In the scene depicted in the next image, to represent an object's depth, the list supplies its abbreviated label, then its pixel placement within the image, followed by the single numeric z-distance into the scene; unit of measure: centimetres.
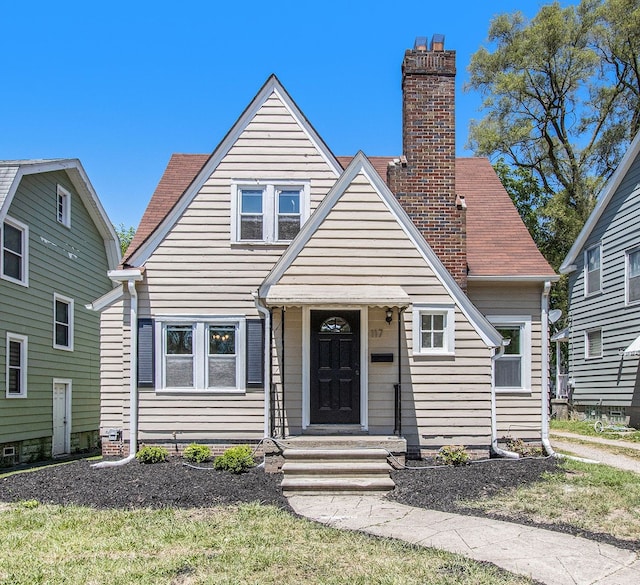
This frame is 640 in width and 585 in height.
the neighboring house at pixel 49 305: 1426
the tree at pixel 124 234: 4766
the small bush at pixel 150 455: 1088
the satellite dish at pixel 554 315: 1699
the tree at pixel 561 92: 2695
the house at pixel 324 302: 1110
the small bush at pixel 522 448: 1155
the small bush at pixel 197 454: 1084
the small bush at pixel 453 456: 1052
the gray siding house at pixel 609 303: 1773
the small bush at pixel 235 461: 1014
